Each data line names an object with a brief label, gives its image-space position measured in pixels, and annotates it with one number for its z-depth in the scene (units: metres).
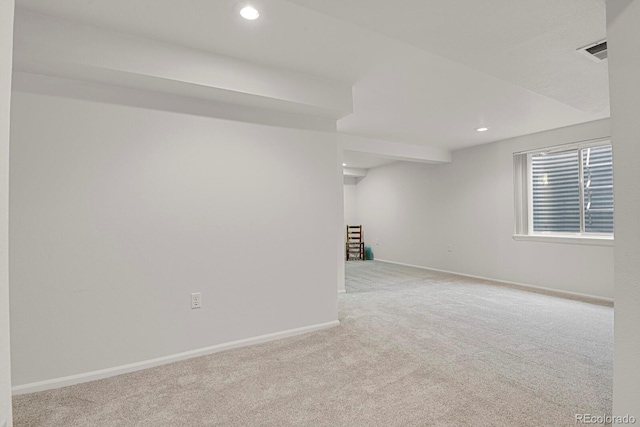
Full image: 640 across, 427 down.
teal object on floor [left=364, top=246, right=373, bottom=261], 8.09
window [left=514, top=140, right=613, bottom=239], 4.32
